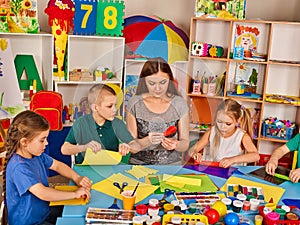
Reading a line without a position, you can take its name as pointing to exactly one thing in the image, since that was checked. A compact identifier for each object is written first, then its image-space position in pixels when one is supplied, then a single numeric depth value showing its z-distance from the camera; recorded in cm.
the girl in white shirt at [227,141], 189
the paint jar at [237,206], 161
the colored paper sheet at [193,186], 180
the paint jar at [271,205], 161
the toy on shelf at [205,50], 338
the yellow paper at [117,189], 173
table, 156
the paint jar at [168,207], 158
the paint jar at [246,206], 162
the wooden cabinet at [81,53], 329
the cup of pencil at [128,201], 159
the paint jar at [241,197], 168
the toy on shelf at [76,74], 325
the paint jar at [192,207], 158
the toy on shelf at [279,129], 342
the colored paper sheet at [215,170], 200
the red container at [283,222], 150
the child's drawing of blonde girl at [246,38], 343
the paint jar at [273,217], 150
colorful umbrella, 317
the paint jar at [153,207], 154
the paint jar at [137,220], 146
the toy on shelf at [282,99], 334
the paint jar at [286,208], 159
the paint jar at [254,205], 163
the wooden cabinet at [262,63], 337
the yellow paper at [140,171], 192
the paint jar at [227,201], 162
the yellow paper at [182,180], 186
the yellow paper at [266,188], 178
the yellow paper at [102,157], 191
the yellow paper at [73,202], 165
